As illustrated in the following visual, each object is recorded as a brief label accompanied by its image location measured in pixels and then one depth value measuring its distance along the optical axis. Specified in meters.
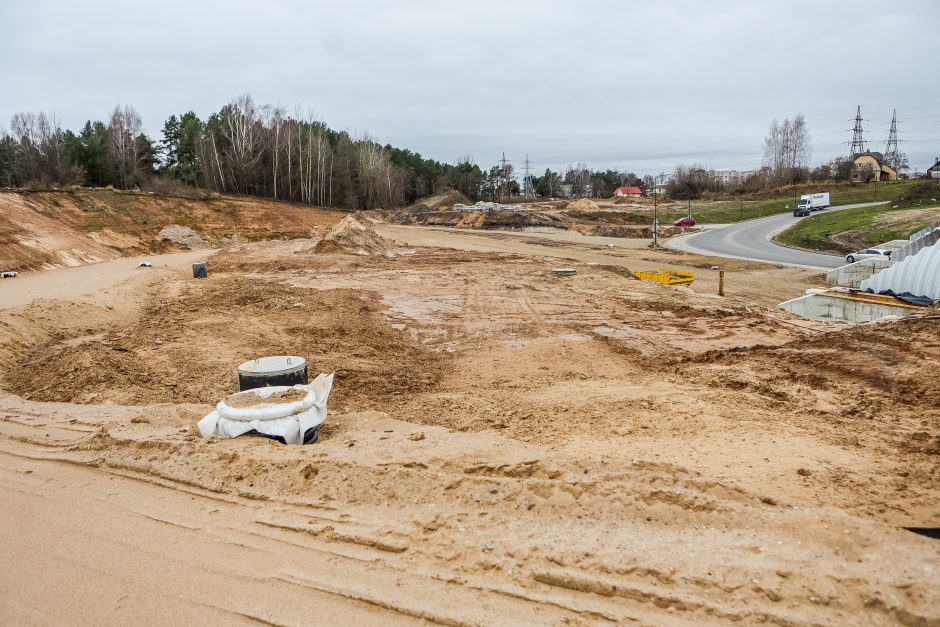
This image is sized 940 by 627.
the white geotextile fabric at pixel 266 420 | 6.25
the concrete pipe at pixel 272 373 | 7.59
